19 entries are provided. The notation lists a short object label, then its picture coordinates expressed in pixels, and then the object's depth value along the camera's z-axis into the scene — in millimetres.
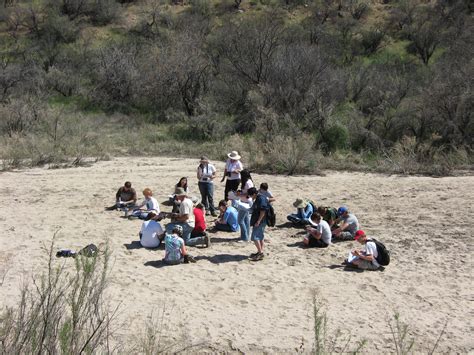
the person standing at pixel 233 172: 11561
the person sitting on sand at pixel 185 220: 9508
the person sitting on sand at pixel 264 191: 9240
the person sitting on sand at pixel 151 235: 9617
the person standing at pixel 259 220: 8875
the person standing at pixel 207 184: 11344
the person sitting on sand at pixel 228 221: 10812
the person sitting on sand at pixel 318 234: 10000
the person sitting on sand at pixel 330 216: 10797
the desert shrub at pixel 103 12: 41750
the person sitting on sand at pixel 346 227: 10453
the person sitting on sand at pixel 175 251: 8945
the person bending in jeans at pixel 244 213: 9781
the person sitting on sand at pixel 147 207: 11270
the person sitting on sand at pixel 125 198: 12070
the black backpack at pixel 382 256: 8984
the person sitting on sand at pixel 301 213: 11305
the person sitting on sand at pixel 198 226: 9945
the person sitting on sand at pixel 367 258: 8953
